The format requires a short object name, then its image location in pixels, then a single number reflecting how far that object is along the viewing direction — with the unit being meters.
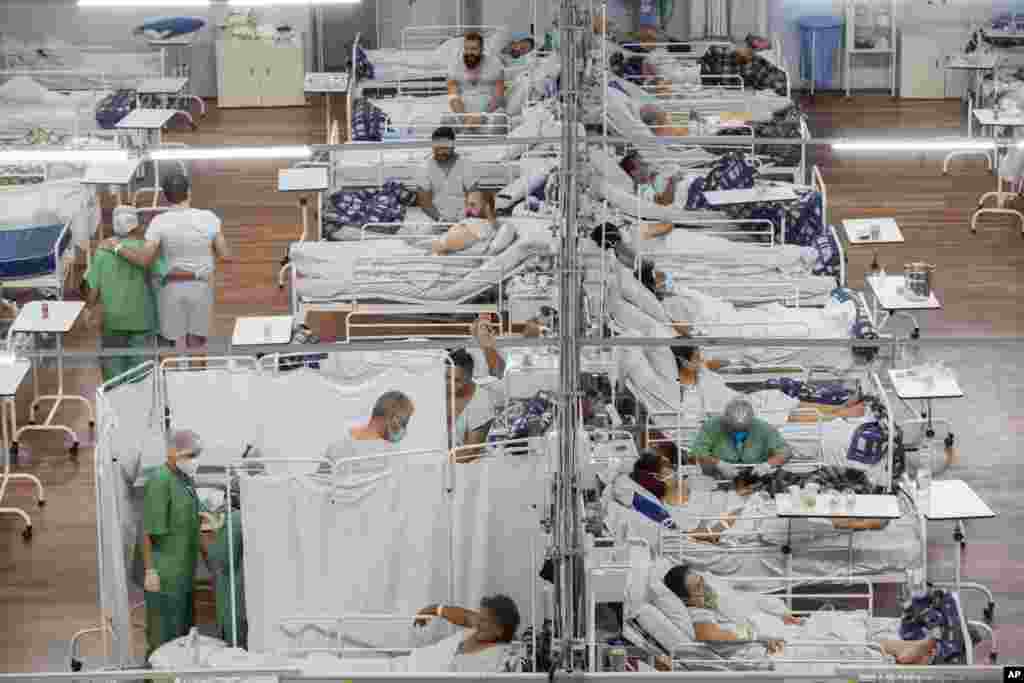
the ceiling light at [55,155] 9.76
